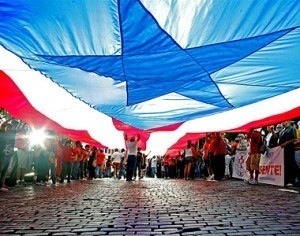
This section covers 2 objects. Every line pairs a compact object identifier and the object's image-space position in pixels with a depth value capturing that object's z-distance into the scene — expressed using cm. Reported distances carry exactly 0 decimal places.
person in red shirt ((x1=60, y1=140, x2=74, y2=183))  1466
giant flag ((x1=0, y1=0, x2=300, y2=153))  502
